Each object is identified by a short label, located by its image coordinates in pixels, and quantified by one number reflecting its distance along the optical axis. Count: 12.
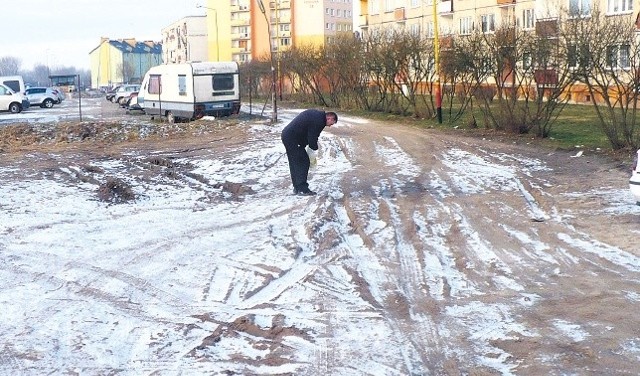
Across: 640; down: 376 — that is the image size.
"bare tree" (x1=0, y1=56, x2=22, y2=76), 194.27
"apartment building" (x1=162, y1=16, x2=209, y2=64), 123.25
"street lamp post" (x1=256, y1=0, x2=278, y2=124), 29.67
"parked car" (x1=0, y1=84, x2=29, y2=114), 46.62
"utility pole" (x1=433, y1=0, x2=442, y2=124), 28.31
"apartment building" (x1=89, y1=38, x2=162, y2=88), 139.88
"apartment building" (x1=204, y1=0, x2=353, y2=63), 102.62
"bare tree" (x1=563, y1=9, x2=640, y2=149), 18.22
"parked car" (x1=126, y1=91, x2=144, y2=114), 44.09
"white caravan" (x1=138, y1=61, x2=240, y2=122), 31.69
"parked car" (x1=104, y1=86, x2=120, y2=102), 66.87
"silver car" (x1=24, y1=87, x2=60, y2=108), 57.53
